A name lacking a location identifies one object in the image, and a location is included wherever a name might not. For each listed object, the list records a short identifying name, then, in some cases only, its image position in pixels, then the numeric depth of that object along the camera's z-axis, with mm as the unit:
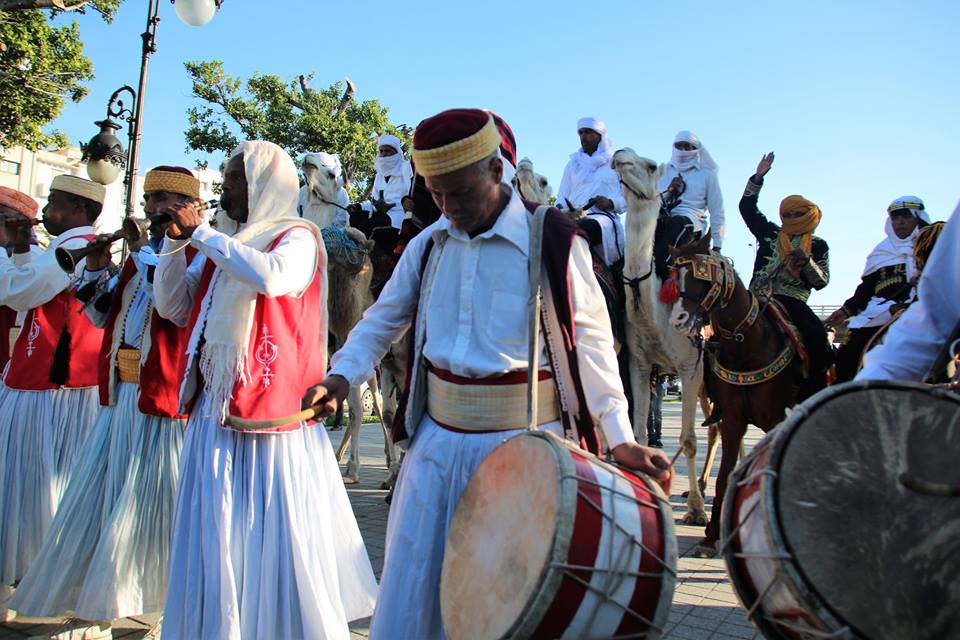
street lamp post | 9094
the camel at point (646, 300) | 7133
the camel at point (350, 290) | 7957
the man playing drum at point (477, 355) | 2443
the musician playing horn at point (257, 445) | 3186
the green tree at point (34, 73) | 14625
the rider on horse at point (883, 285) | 6758
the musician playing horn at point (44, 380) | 4508
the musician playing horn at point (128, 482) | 3658
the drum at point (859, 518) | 1552
